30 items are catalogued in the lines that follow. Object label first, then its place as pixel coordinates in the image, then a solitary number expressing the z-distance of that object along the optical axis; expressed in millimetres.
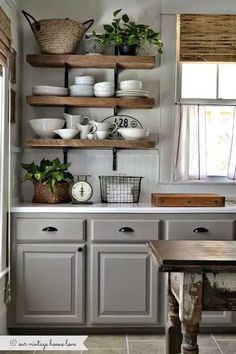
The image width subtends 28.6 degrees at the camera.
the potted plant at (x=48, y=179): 3409
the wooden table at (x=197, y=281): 1865
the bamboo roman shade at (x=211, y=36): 3717
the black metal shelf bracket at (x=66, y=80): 3692
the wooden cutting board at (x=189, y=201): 3307
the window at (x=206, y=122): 3779
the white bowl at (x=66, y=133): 3496
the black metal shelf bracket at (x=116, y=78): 3705
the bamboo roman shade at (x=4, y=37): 2869
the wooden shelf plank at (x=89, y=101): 3506
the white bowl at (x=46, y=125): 3522
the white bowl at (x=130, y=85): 3553
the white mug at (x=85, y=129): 3557
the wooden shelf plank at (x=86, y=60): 3508
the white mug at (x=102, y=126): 3557
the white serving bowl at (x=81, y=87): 3553
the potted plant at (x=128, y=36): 3510
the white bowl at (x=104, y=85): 3529
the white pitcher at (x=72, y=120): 3592
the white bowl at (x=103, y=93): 3541
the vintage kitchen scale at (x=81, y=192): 3479
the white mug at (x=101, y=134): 3529
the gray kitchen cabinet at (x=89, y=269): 3193
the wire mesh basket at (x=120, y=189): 3561
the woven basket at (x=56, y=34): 3459
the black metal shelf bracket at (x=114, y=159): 3752
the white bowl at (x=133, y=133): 3529
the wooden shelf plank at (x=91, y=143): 3471
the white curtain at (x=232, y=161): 3785
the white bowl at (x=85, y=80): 3564
